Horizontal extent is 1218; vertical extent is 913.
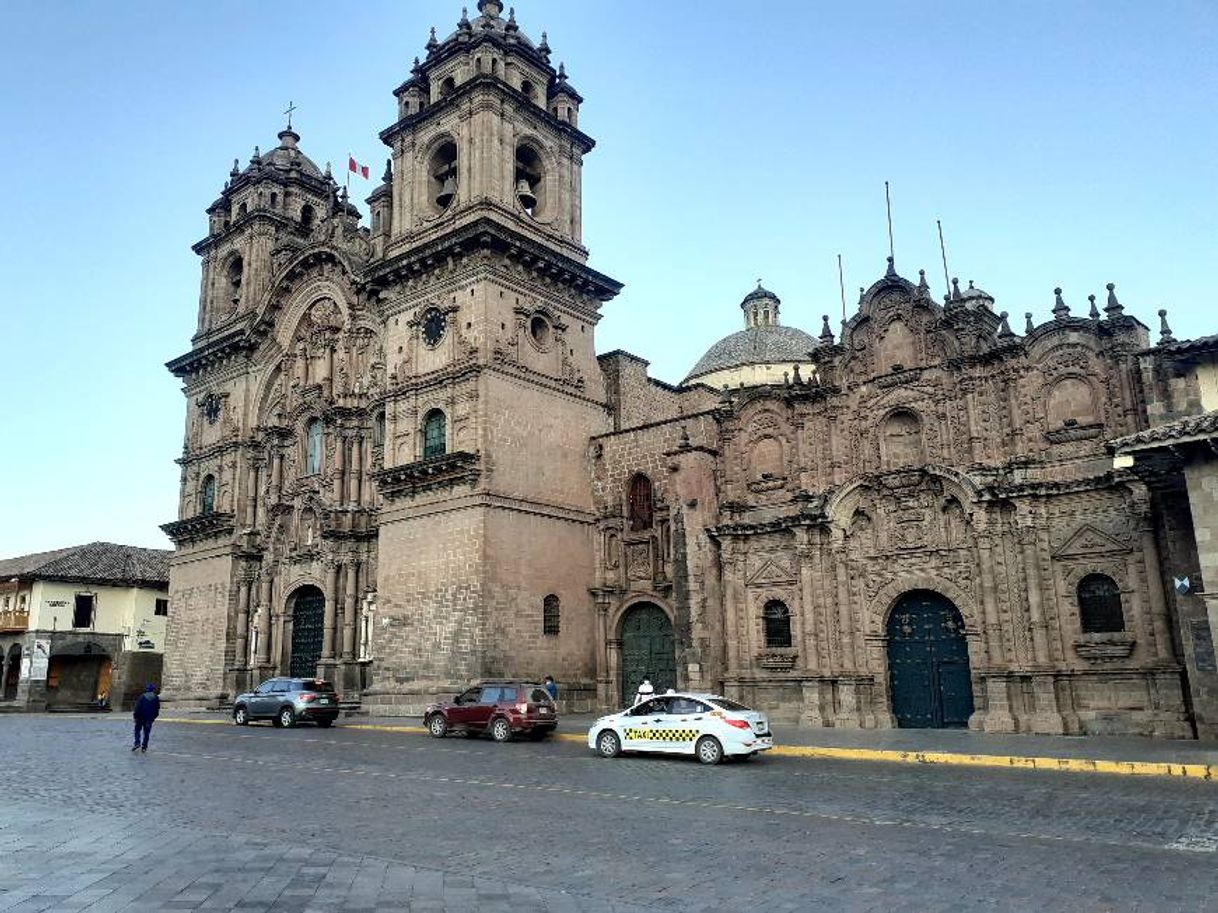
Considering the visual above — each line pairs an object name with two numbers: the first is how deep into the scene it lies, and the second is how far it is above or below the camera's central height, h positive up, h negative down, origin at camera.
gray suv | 27.75 -0.80
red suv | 22.62 -1.00
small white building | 49.41 +2.66
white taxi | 17.92 -1.22
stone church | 23.56 +5.46
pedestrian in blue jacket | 20.28 -0.74
